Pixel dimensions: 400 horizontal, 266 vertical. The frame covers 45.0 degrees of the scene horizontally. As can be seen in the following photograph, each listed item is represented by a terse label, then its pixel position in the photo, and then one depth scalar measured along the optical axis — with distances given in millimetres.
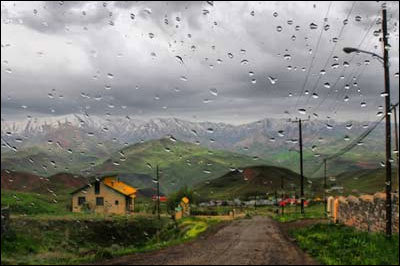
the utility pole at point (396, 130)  33488
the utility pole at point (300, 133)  57756
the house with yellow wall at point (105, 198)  71500
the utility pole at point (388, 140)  22422
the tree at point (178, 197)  86300
